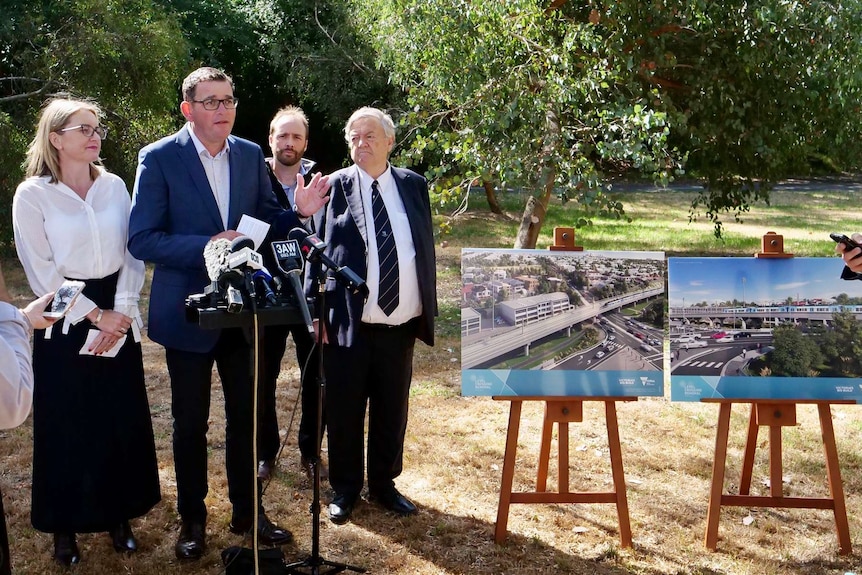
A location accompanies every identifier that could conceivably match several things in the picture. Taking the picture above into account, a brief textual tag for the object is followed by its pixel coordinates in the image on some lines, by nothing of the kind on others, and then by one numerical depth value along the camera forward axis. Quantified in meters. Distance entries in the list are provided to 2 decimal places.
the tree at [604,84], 7.50
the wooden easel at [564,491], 4.07
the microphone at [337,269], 3.31
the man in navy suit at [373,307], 4.26
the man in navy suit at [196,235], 3.81
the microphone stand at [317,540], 3.37
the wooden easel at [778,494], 4.05
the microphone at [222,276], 2.93
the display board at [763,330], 4.06
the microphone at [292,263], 3.10
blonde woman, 3.74
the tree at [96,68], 11.73
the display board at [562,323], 4.08
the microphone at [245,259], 2.98
